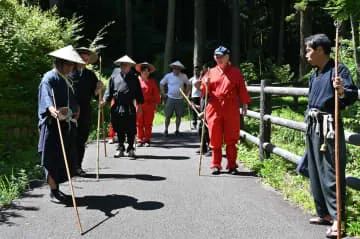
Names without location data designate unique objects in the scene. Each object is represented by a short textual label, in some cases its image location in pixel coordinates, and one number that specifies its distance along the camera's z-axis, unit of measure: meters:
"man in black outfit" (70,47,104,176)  8.14
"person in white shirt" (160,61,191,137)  13.45
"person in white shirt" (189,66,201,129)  13.41
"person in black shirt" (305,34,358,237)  4.86
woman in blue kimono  6.21
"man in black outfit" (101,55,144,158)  9.79
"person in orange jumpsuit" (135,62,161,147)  12.22
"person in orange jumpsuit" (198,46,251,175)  8.00
